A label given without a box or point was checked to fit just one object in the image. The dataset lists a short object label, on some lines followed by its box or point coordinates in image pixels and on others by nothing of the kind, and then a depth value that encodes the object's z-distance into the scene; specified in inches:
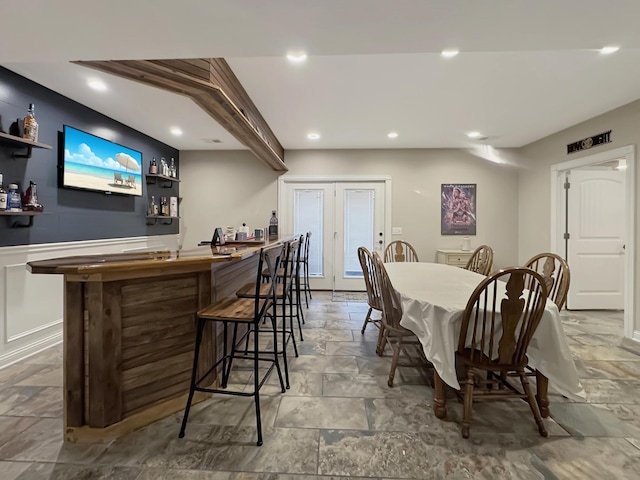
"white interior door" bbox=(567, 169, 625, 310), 157.2
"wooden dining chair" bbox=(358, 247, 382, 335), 101.6
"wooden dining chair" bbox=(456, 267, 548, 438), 60.6
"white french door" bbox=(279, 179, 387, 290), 197.0
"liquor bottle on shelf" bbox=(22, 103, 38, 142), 96.0
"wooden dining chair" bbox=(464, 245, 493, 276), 124.5
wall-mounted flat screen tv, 114.7
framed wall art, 193.0
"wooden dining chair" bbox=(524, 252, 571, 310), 77.3
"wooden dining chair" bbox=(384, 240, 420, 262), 159.5
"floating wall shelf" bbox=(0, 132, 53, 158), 90.5
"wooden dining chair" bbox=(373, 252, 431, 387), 84.4
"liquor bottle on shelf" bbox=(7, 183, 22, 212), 92.0
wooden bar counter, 60.5
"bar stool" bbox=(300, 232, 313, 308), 163.6
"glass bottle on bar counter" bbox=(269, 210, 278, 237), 178.2
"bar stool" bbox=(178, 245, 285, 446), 63.0
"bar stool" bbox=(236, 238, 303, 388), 80.1
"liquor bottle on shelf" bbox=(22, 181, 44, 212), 98.3
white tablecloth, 65.9
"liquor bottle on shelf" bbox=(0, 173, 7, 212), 88.9
